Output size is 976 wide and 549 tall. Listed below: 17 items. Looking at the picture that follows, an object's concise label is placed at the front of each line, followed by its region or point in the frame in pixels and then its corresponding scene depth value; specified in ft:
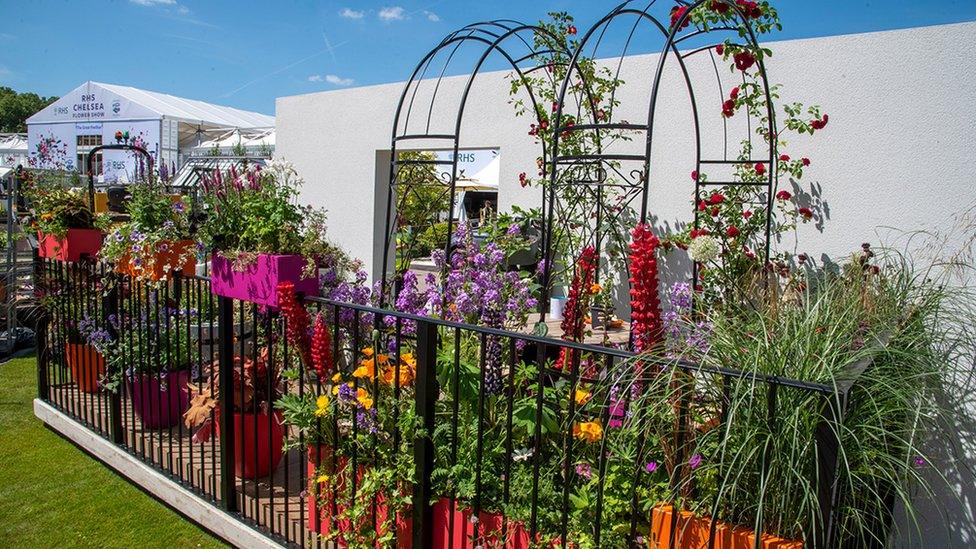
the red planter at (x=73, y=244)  15.38
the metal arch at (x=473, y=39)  12.97
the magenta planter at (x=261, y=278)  10.39
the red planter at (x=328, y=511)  7.87
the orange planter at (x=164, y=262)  12.56
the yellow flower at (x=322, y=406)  8.12
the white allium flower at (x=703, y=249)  10.82
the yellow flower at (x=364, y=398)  7.97
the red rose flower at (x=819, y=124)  12.76
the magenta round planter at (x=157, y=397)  12.85
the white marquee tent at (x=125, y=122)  44.83
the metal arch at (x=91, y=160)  16.44
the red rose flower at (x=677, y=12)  10.39
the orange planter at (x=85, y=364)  14.78
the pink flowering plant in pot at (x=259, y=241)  10.53
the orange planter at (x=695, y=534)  5.37
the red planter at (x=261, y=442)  10.82
